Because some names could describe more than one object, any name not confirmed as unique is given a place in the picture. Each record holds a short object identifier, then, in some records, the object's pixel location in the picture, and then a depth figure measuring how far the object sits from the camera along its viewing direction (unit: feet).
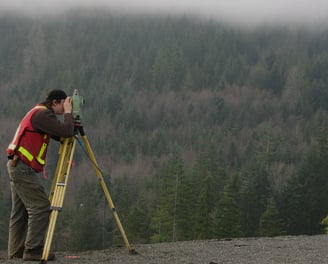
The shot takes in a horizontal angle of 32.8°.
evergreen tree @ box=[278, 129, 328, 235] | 164.66
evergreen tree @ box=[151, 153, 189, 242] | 148.66
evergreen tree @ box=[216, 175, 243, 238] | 141.90
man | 24.85
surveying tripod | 23.80
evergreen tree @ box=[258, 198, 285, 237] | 147.36
